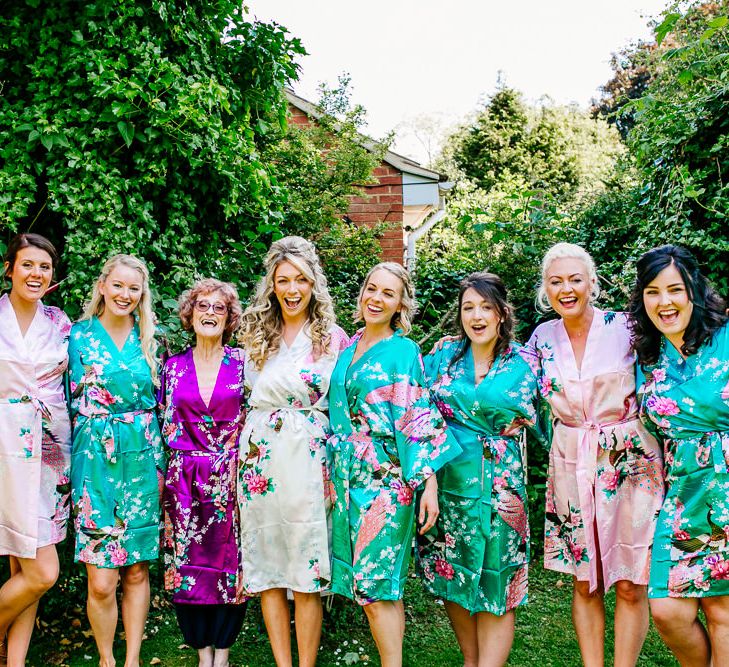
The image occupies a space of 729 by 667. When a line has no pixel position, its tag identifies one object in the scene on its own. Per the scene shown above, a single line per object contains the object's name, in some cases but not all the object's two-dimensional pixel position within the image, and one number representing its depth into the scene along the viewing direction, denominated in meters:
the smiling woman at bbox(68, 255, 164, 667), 3.36
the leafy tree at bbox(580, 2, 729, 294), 4.62
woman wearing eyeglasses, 3.41
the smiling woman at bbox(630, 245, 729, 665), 2.73
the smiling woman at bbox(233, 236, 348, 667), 3.21
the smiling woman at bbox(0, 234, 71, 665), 3.27
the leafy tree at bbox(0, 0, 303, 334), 4.06
